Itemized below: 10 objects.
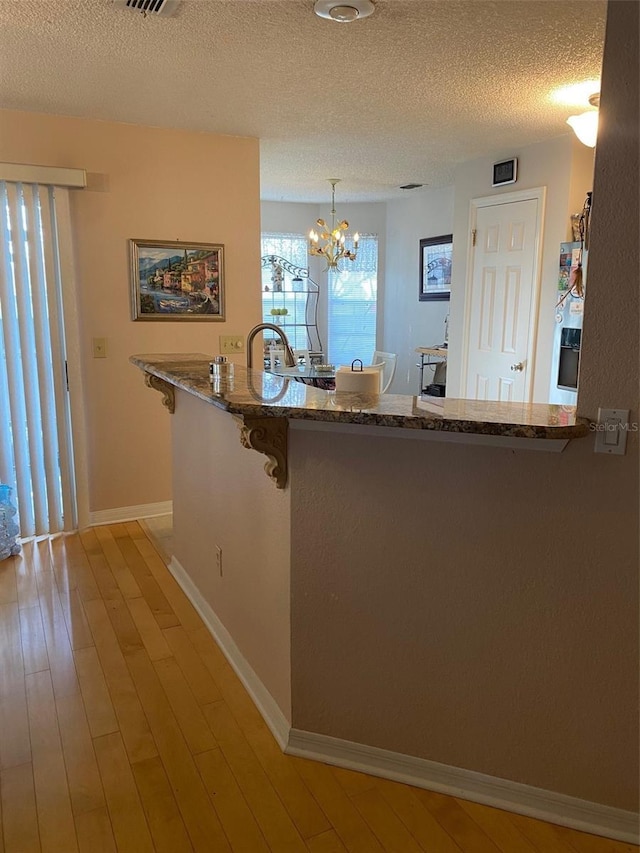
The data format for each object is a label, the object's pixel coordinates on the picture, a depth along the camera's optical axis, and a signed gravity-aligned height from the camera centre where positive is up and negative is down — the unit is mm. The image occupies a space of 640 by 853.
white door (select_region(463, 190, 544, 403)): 4043 +152
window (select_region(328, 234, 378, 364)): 7004 +144
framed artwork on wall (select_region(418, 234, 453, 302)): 5941 +492
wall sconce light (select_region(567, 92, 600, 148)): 2853 +889
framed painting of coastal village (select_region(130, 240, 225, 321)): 3668 +217
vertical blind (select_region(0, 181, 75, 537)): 3299 -272
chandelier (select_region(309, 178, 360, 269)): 5504 +658
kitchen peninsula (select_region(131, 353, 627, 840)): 1547 -722
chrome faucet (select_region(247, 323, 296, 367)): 2075 -90
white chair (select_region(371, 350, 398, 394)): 6133 -459
